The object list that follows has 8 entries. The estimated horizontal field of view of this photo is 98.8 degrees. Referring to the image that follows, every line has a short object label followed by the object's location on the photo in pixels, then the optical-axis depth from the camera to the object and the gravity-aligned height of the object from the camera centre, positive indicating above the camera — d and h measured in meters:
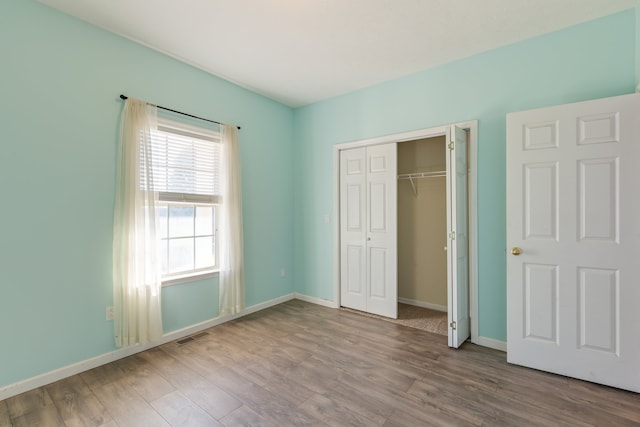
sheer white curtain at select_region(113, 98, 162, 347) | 2.51 -0.22
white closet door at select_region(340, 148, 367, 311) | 3.76 -0.22
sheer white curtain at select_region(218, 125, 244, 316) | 3.37 -0.20
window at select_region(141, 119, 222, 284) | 2.87 +0.21
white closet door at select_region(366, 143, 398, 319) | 3.51 -0.22
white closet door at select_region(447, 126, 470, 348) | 2.76 -0.28
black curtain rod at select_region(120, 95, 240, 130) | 2.57 +1.11
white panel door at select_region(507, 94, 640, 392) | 2.05 -0.23
